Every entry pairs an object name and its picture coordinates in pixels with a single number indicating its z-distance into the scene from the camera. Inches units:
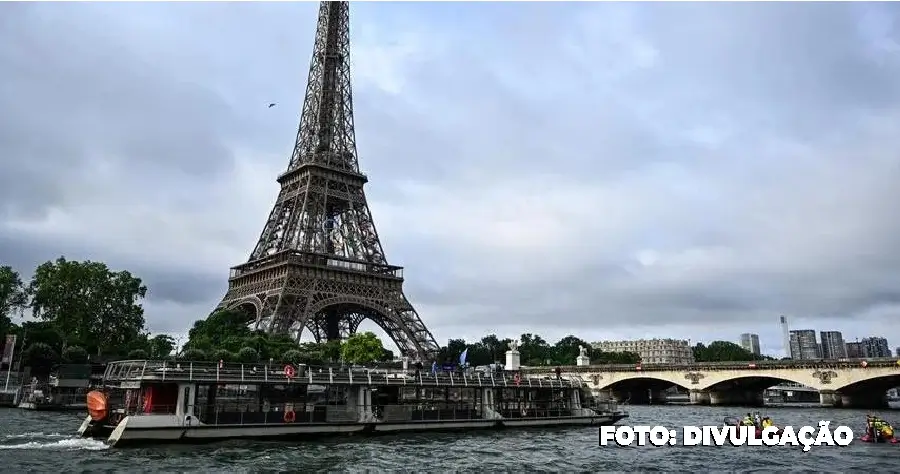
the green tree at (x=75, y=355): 2859.3
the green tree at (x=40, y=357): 2906.0
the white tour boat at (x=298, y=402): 1398.9
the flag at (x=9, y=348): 2650.1
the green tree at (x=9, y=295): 3353.8
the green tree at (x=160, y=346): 3604.8
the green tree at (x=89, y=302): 3422.7
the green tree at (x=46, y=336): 3102.9
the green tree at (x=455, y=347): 5305.1
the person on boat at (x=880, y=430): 1628.9
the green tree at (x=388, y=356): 4189.7
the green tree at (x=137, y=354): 2972.4
